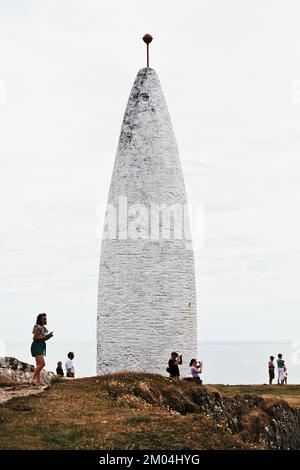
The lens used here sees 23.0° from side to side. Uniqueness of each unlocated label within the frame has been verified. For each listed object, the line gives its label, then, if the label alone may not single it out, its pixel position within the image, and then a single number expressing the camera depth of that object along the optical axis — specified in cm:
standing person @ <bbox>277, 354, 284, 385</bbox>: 3769
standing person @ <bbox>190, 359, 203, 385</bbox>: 2698
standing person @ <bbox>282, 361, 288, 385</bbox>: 3834
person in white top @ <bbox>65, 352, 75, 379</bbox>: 3070
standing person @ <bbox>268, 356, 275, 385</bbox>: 3931
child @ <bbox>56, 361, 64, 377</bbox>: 3211
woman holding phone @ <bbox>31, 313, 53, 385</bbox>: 2131
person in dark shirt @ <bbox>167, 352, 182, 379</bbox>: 2656
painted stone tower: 3069
